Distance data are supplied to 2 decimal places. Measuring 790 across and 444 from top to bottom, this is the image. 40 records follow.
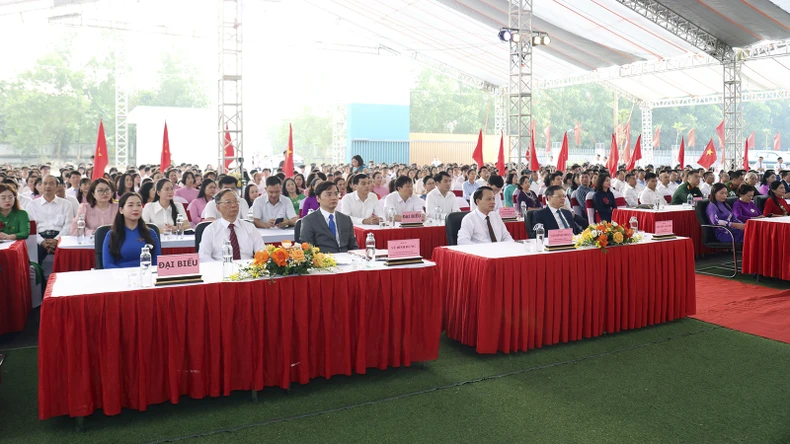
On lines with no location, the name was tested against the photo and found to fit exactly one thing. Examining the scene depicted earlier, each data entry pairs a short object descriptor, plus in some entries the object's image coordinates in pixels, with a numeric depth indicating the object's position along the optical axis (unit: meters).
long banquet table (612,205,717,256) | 7.75
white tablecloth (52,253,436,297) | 3.03
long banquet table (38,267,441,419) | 2.90
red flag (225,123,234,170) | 11.67
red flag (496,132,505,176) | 13.20
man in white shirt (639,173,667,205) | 8.66
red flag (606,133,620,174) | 13.71
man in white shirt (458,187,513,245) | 5.08
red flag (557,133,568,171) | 12.82
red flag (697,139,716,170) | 13.29
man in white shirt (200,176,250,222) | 5.95
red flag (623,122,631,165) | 18.81
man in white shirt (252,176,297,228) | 6.43
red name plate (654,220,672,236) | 4.94
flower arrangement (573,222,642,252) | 4.41
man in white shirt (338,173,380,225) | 6.83
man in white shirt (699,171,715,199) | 10.10
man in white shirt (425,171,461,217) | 7.23
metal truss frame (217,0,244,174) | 11.30
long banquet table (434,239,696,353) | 4.04
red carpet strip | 4.84
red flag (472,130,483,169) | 13.33
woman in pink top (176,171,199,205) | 8.63
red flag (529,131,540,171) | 12.17
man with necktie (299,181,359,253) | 4.70
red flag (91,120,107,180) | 8.31
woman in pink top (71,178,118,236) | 5.46
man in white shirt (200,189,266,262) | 4.14
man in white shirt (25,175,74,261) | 6.41
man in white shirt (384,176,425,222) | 7.19
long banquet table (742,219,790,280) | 6.38
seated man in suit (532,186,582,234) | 5.46
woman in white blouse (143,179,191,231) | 5.78
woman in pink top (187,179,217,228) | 6.68
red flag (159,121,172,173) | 10.88
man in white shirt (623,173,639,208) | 9.12
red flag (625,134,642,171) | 12.61
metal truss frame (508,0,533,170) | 11.47
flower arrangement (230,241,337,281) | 3.27
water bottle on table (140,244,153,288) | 3.18
